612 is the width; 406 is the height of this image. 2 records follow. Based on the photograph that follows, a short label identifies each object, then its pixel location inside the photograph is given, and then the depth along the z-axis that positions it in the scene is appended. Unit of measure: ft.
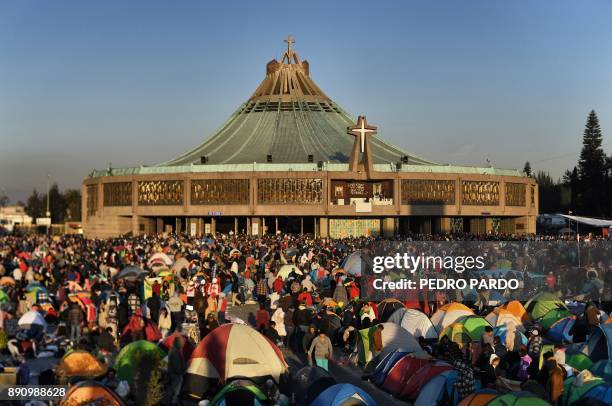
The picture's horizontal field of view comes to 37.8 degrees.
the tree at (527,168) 540.11
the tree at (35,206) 460.55
